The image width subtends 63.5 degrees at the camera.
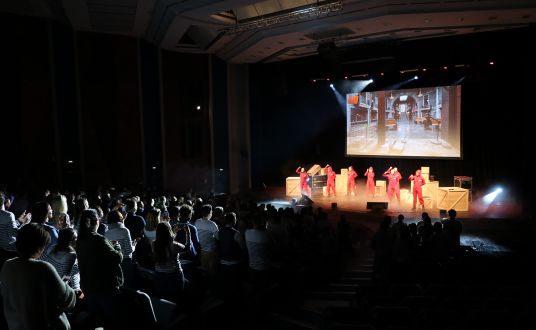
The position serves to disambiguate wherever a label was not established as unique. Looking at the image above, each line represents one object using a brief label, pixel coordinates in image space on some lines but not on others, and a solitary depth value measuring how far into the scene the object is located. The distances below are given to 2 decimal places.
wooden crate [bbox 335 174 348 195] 15.62
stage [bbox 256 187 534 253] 9.29
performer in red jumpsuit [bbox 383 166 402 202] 13.12
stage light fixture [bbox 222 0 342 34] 9.47
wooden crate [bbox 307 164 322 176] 15.59
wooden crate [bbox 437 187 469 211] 11.75
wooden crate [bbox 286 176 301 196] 15.56
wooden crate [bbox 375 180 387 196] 14.39
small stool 12.48
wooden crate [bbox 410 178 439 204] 12.37
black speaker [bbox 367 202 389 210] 12.12
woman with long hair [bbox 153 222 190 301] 4.04
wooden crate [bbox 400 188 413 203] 13.25
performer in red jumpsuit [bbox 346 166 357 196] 14.73
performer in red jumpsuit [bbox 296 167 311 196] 14.77
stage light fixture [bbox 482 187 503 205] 12.87
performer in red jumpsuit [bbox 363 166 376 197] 14.17
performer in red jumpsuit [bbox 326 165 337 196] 14.80
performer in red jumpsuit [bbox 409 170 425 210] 12.13
